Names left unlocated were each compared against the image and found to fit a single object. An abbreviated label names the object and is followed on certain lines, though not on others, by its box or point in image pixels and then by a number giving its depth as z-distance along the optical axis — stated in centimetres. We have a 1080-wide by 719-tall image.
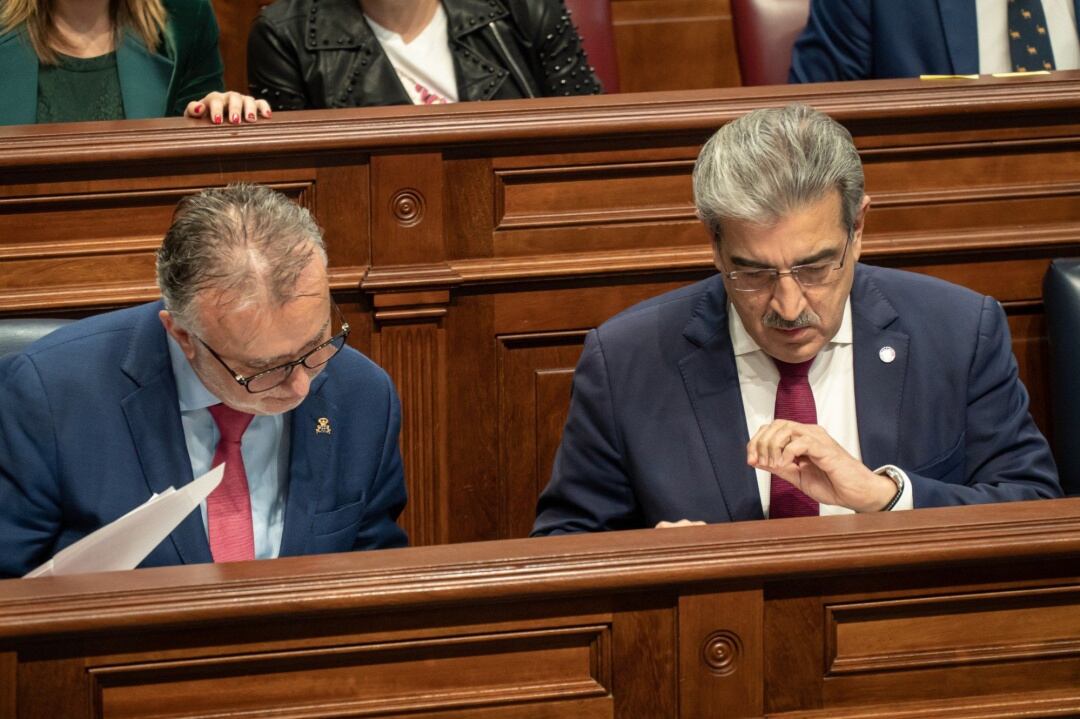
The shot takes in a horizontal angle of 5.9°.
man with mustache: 1076
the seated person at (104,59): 1156
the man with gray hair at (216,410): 1068
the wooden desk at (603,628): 1035
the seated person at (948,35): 1172
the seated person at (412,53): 1154
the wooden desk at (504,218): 1114
